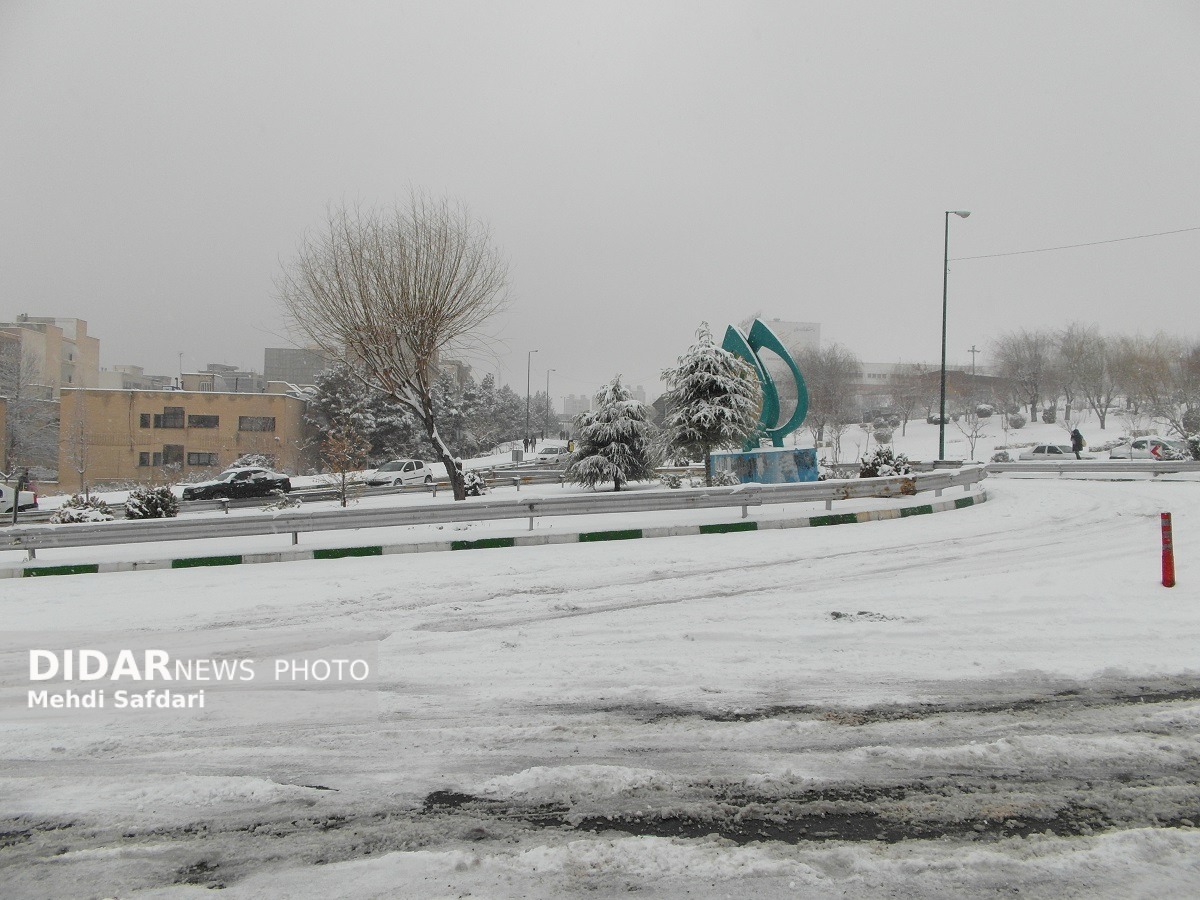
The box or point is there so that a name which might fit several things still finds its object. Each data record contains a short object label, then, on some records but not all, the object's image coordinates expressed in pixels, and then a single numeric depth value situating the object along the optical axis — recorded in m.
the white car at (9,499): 27.16
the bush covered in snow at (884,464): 21.12
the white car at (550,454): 53.57
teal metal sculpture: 25.44
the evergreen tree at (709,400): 25.44
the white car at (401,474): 36.00
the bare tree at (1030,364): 76.25
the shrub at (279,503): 23.31
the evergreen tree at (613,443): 29.83
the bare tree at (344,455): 24.48
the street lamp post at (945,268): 27.62
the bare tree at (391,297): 23.62
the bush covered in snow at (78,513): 16.28
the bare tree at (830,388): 59.84
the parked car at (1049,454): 40.94
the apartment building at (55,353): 58.34
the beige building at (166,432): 47.19
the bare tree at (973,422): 54.77
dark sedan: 30.88
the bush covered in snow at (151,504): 18.95
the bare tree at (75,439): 42.12
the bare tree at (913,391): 80.06
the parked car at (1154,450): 34.18
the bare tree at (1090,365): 69.62
